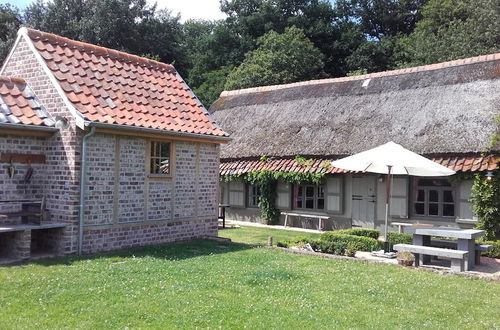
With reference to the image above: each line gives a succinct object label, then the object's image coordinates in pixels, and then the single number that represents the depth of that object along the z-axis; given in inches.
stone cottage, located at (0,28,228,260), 356.8
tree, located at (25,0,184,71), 1223.5
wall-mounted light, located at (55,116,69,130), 364.5
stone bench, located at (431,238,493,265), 394.2
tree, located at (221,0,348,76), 1389.0
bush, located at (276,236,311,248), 446.9
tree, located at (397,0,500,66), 954.7
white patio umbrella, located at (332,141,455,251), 404.8
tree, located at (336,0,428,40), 1416.1
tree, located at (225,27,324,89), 1138.0
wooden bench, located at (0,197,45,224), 343.6
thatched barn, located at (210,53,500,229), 530.9
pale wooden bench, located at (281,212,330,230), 627.0
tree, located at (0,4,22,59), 1142.3
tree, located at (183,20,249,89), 1444.4
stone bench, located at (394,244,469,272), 353.4
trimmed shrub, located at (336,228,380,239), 494.6
